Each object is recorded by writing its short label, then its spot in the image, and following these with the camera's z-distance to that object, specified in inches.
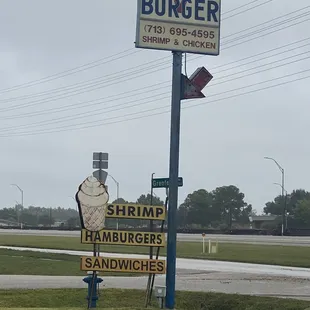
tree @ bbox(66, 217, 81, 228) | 4665.4
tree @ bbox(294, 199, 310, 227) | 4516.0
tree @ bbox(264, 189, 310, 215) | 5256.9
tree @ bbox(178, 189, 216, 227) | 5334.6
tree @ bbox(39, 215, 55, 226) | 6070.4
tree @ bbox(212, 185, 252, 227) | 5541.3
